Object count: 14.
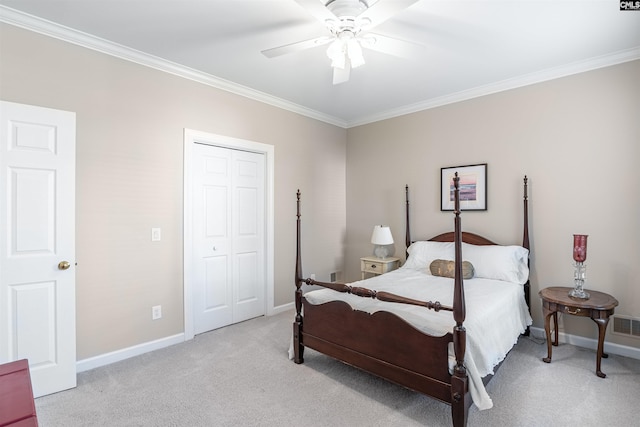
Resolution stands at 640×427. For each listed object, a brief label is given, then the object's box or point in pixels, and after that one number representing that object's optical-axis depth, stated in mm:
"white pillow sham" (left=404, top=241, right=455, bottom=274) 3611
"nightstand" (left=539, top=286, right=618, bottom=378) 2504
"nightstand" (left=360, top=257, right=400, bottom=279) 4203
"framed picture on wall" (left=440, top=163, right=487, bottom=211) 3686
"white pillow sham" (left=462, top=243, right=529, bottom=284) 3121
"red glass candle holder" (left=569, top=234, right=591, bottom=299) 2722
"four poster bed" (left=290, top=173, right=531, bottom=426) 1865
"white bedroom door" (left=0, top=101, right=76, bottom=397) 2195
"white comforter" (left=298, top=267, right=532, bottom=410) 1979
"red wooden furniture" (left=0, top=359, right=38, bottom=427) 1218
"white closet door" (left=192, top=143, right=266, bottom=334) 3453
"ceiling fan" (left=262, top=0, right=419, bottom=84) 1886
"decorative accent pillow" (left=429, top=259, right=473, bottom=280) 3207
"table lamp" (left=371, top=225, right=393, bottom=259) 4176
